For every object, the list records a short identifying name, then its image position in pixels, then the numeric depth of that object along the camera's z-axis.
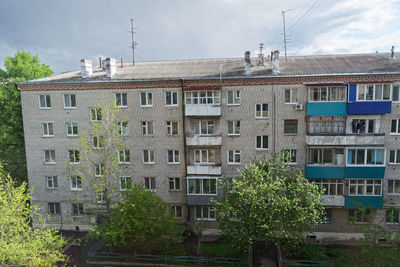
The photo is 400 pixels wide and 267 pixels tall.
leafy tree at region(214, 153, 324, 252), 17.25
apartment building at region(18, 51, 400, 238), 21.89
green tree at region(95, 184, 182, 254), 18.91
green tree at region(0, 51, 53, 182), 28.78
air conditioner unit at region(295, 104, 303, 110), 22.28
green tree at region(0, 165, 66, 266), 15.41
